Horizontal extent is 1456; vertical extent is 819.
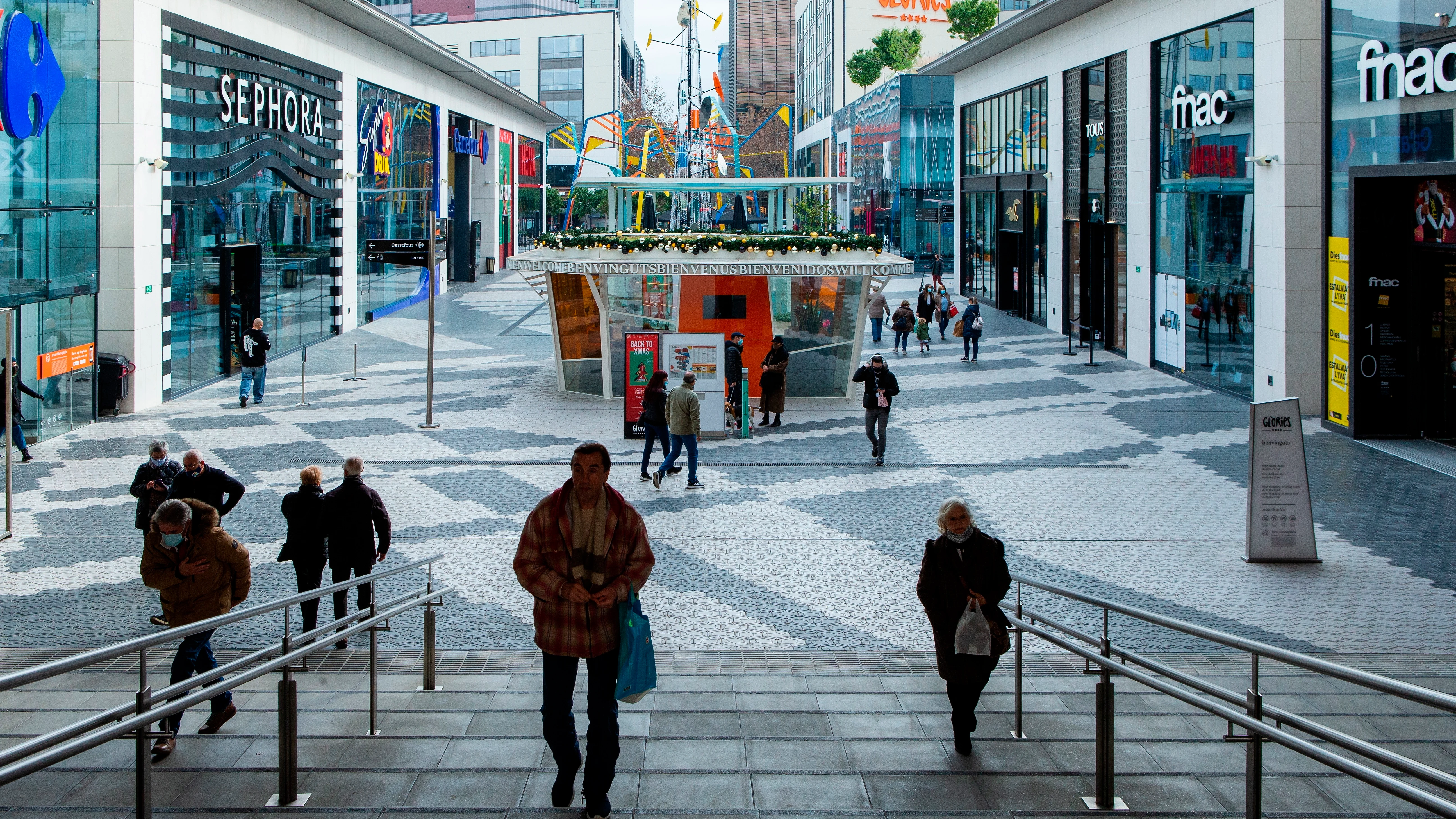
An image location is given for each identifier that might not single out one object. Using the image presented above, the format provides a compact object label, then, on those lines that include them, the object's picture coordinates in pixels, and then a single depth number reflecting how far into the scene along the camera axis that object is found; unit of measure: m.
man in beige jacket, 15.38
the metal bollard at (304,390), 21.88
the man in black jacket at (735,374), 19.17
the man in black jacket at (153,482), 10.31
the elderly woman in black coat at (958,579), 6.48
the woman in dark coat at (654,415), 15.86
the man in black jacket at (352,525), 9.20
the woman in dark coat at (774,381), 19.88
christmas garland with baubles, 21.73
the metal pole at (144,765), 4.81
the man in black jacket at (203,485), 9.90
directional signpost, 20.55
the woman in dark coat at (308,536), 9.15
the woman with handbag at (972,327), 27.91
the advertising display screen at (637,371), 18.80
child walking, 30.00
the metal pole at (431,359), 19.47
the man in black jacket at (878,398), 16.83
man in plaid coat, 5.26
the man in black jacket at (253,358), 21.42
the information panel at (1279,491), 11.85
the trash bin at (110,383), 20.16
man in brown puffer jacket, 6.88
